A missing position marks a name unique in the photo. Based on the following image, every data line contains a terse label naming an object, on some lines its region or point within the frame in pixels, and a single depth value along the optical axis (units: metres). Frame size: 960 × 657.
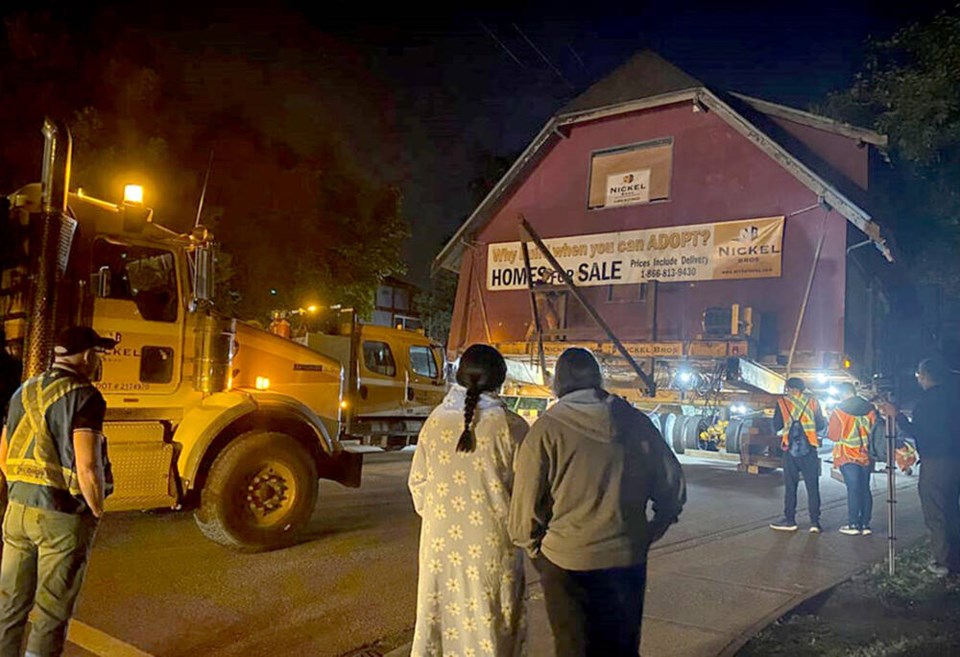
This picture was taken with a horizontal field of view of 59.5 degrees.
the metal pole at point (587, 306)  13.55
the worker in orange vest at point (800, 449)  9.26
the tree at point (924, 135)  8.65
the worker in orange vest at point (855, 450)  8.88
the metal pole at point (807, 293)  12.49
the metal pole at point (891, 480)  6.93
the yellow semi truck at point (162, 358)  6.66
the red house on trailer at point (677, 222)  12.66
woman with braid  3.61
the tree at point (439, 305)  31.60
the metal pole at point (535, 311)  14.66
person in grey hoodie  3.36
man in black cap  4.11
